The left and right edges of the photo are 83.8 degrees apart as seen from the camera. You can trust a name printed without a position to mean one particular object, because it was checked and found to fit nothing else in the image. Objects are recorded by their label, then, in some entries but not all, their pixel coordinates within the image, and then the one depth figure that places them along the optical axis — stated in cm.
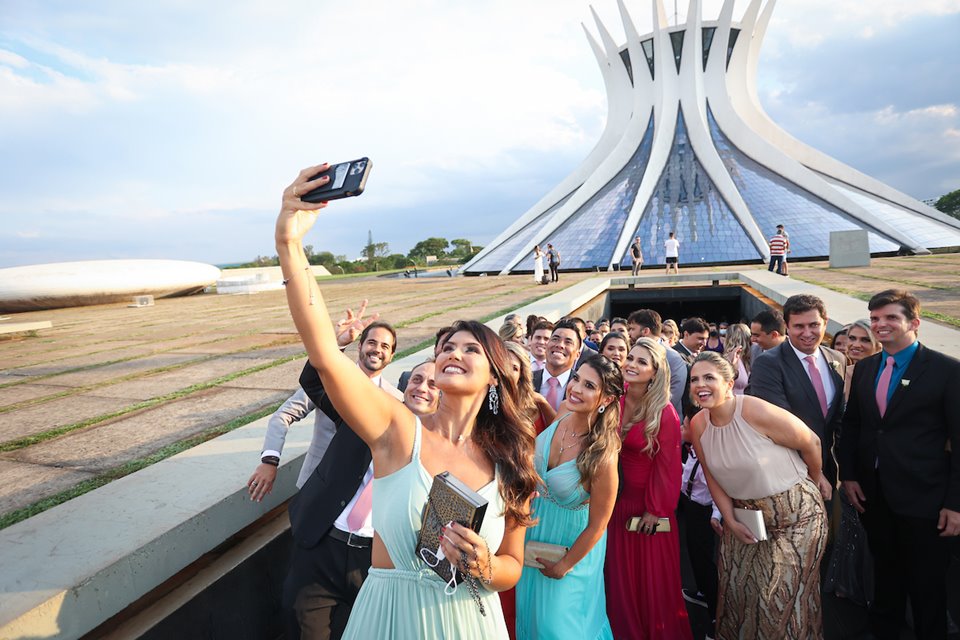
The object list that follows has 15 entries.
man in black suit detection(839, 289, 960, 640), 261
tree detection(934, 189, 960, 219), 5372
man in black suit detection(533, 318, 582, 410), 388
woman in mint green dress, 142
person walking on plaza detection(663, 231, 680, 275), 1753
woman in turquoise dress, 240
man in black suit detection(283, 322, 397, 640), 225
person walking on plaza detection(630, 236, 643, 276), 1816
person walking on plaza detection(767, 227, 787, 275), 1411
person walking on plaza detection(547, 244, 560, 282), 1804
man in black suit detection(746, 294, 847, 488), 326
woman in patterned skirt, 256
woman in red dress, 279
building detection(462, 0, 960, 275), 2394
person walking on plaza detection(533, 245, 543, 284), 1685
